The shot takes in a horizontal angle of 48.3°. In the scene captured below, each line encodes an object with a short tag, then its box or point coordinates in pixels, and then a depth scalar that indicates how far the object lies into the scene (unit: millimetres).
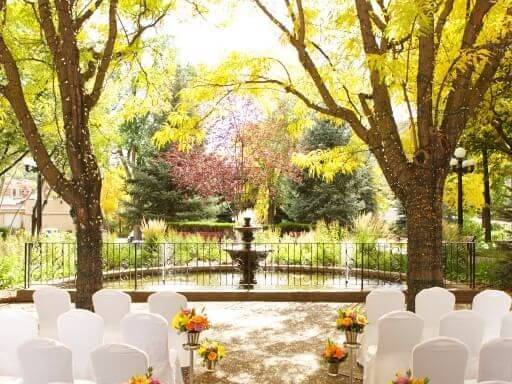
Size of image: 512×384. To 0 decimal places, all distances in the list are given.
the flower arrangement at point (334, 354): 6641
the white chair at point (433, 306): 6664
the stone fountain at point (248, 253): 13172
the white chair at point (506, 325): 5641
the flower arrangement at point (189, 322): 5984
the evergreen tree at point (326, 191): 26609
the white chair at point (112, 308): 6590
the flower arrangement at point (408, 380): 3572
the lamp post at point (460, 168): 18141
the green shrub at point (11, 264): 13029
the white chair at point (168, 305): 6672
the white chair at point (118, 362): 4082
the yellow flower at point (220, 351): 6712
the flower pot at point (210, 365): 6844
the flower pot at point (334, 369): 6738
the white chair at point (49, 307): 6611
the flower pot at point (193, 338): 6112
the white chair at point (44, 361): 4340
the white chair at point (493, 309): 6539
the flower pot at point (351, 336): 6339
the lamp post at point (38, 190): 18719
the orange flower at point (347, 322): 6266
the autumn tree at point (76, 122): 7527
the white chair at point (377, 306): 6680
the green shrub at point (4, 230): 34984
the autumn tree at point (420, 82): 7148
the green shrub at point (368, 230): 16203
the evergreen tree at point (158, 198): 26344
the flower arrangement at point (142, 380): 3590
